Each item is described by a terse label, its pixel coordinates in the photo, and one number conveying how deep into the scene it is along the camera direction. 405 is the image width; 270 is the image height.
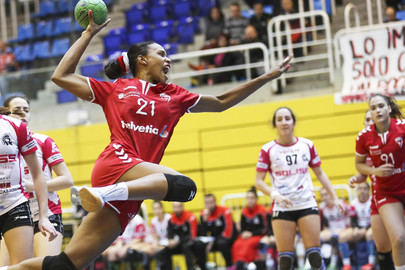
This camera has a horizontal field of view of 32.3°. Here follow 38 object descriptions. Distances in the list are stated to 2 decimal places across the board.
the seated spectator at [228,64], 13.83
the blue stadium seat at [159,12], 17.86
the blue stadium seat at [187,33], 16.38
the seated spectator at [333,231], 10.74
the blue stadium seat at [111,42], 16.91
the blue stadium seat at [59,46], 17.05
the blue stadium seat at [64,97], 14.39
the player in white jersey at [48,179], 5.89
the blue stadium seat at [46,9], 20.06
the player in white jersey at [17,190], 5.27
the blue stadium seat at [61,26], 18.27
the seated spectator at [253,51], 13.56
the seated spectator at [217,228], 11.60
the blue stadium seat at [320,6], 14.89
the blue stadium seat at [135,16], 18.19
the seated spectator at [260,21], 13.99
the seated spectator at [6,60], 16.77
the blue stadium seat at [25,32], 18.98
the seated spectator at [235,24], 14.47
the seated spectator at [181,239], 11.59
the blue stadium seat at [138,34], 16.89
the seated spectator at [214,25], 15.01
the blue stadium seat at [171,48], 15.58
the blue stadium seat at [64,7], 19.47
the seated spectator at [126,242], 12.12
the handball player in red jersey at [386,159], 7.00
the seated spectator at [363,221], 10.60
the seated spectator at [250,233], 11.22
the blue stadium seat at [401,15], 13.50
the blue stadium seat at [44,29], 18.79
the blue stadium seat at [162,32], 16.55
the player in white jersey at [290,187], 7.38
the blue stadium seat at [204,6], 16.93
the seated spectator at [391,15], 12.80
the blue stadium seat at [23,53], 17.69
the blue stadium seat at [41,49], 17.96
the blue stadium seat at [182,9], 17.48
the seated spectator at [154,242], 11.98
